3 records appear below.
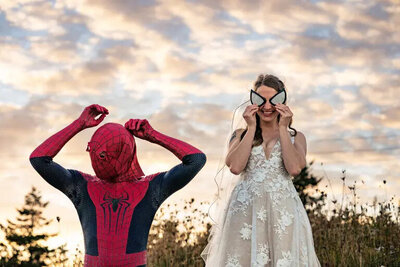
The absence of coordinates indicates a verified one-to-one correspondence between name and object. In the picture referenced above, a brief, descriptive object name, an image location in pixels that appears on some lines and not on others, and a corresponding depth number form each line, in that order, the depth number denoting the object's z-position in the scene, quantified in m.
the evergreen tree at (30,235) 26.71
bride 4.98
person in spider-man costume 3.96
